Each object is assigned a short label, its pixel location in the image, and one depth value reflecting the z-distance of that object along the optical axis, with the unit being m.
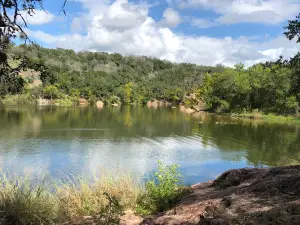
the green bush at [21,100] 71.35
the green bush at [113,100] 89.44
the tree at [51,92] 77.69
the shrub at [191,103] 79.50
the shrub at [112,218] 5.03
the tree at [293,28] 7.00
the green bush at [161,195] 7.17
